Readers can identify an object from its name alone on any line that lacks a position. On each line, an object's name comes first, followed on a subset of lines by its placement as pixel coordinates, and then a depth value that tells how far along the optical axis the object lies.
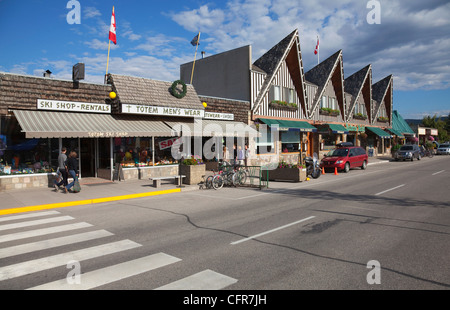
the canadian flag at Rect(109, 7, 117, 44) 16.83
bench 13.95
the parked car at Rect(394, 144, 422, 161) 32.53
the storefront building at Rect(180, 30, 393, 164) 24.33
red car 21.02
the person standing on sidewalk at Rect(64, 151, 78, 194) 12.28
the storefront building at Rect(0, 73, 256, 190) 13.12
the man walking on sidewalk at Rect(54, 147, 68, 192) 12.40
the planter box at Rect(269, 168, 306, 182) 16.44
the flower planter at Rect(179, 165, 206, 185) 14.77
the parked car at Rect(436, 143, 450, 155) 44.94
